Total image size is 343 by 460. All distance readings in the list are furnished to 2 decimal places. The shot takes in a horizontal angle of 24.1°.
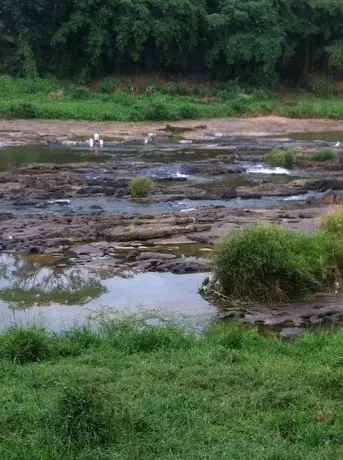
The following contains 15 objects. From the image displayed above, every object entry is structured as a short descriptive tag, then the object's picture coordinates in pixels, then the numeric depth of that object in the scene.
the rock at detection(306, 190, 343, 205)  21.41
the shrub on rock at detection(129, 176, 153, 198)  22.08
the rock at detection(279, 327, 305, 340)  10.24
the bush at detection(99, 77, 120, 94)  47.06
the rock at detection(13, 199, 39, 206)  21.00
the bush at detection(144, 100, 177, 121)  42.38
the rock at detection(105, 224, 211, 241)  16.64
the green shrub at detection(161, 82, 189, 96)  47.50
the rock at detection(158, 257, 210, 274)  14.23
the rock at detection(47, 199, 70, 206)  21.23
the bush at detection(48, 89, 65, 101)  44.38
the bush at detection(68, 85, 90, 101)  45.34
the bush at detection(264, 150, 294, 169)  28.72
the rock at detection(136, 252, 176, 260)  15.02
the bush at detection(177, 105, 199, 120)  43.13
